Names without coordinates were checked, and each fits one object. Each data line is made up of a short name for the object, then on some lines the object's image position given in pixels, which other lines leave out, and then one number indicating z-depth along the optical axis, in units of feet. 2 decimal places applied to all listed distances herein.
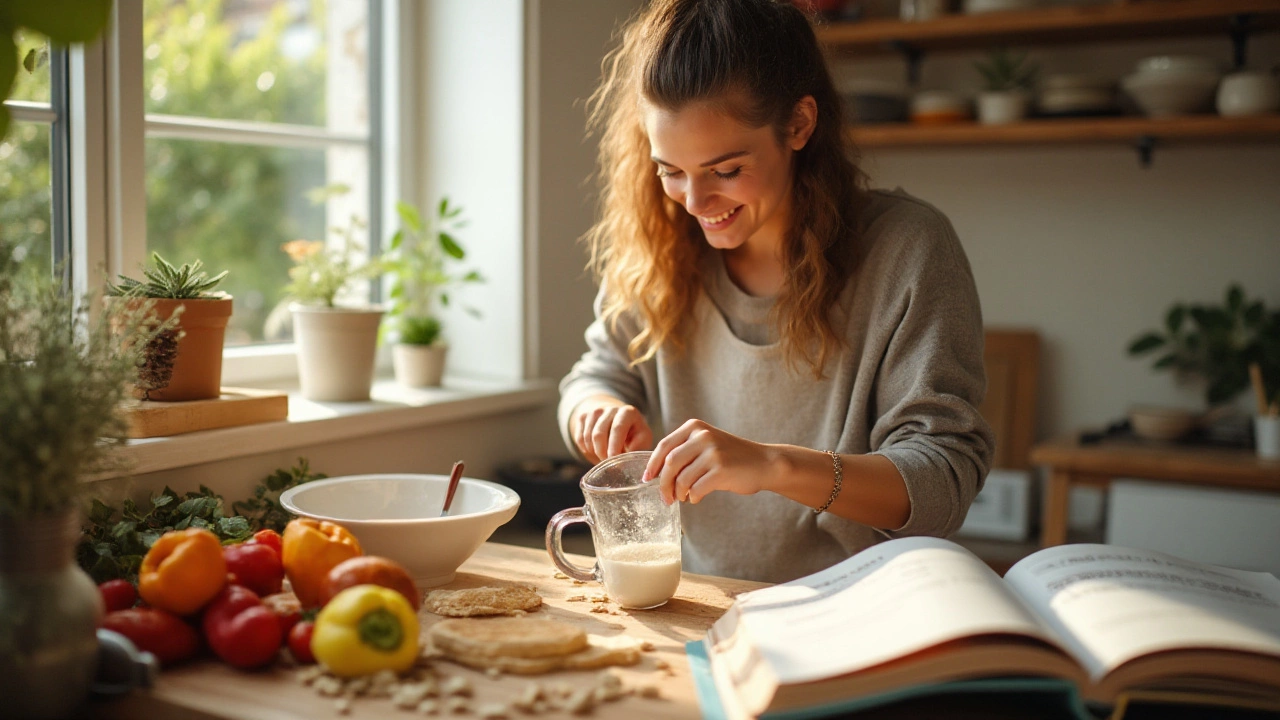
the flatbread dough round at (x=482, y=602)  3.51
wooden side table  7.44
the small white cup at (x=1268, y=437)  7.78
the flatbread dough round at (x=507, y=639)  3.05
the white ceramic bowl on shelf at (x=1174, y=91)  7.96
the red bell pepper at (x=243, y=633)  2.96
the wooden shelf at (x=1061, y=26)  7.79
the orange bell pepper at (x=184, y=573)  3.05
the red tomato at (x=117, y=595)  3.16
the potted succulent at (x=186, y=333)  4.25
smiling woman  4.16
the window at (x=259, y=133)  7.18
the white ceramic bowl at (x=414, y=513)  3.76
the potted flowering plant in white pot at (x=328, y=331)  5.74
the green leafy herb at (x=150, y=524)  3.44
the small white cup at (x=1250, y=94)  7.68
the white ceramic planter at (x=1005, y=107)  8.53
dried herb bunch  2.62
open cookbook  2.61
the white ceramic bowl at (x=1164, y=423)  8.25
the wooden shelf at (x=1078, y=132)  7.84
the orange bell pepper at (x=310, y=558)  3.30
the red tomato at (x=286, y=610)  3.15
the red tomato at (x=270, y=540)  3.56
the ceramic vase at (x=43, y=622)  2.56
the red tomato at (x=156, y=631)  2.96
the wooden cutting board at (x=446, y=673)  2.74
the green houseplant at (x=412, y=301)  6.66
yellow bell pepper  2.88
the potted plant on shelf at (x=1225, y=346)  8.36
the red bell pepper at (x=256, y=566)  3.34
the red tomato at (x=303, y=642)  3.00
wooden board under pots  4.25
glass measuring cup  3.65
